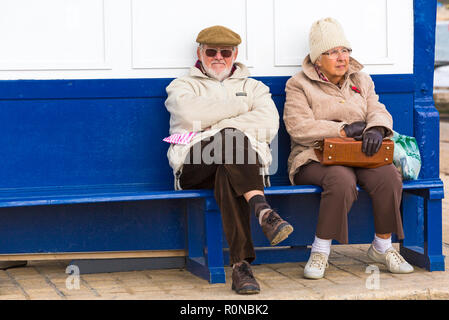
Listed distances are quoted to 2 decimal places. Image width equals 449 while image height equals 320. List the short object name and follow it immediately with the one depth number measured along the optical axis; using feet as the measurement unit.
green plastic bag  34.47
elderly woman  33.17
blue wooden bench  34.12
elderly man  31.42
